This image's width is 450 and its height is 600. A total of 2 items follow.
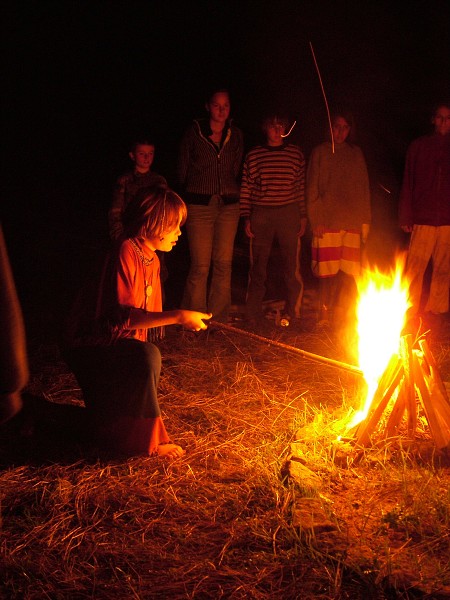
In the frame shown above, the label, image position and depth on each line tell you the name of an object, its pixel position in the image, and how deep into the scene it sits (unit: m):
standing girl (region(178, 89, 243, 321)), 6.67
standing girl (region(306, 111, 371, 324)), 6.93
